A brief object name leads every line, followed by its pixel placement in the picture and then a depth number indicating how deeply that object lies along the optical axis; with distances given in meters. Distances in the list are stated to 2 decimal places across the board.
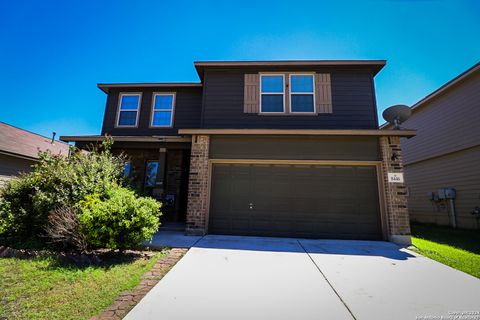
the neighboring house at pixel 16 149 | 9.48
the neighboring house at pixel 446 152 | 9.00
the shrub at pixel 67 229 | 4.59
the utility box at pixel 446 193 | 9.69
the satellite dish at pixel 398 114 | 7.45
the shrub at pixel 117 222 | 4.39
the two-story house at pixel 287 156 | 6.75
